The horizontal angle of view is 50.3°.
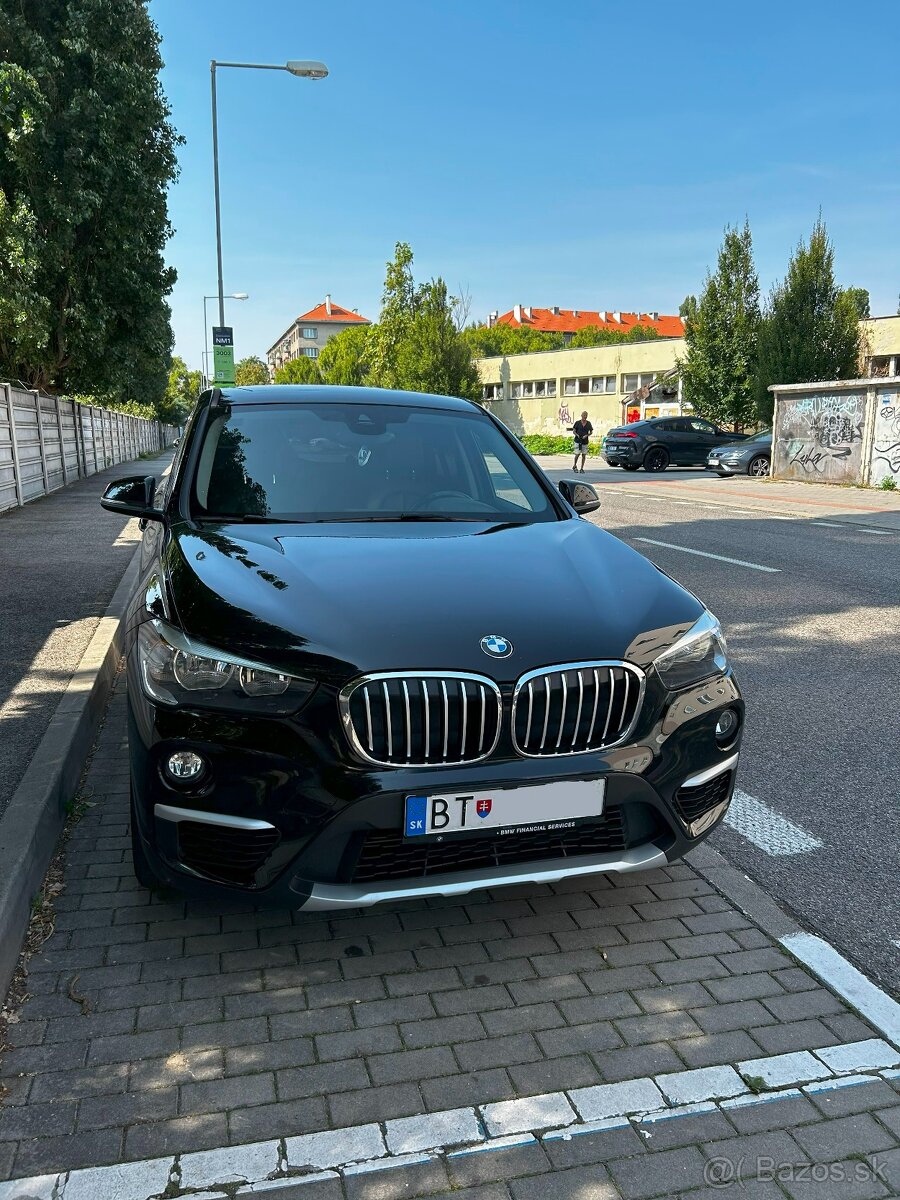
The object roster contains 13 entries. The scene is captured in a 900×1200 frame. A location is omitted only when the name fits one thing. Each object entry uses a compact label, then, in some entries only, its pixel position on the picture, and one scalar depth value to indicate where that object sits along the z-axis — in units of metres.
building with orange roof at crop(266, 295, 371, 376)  144.75
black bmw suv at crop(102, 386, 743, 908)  2.45
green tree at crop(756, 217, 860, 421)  29.61
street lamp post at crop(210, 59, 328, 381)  22.61
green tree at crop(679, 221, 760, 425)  35.50
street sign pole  24.55
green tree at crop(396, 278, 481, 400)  49.94
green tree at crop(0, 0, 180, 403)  17.22
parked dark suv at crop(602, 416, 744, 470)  30.59
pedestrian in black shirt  31.50
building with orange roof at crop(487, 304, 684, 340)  126.31
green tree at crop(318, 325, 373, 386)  86.94
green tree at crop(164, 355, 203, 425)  84.50
